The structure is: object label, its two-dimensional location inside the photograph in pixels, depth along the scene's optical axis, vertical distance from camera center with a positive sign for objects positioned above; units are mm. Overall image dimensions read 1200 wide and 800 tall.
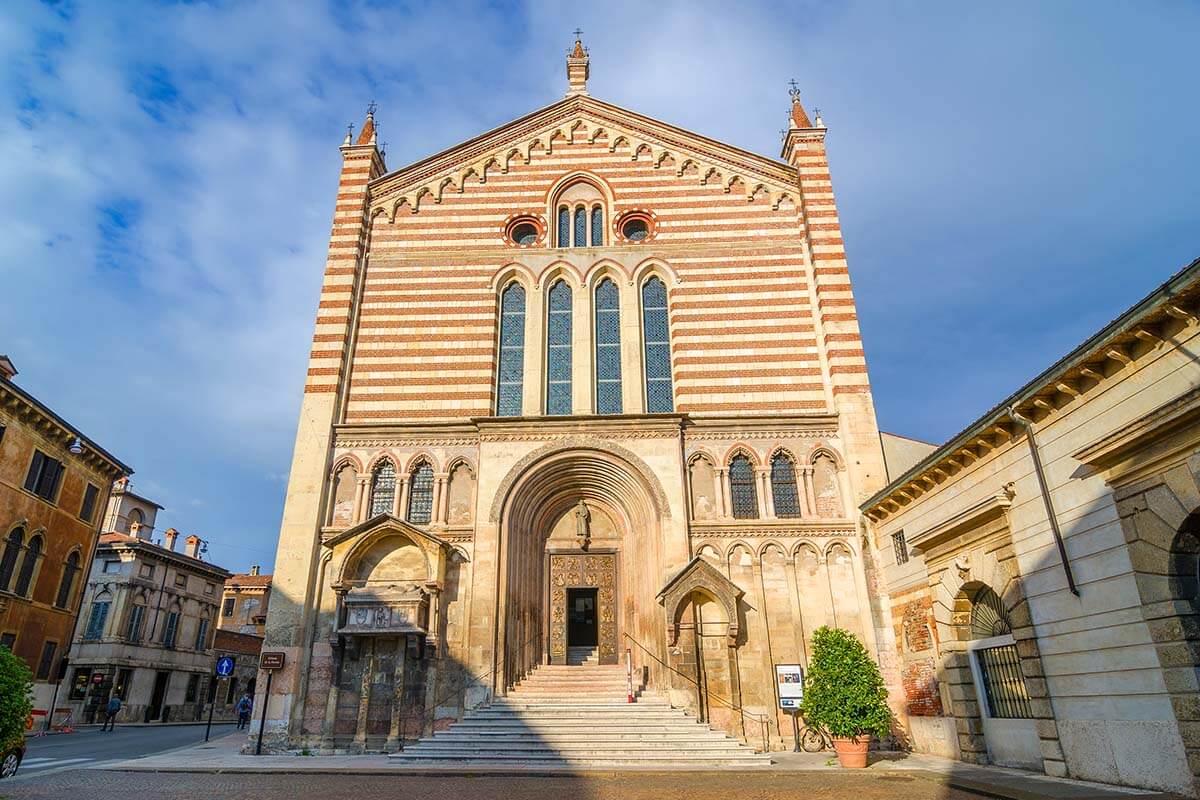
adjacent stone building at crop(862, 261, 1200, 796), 8844 +1660
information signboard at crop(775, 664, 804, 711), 15930 +54
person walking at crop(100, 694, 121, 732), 28141 -487
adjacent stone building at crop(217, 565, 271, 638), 52375 +6713
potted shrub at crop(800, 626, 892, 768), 13336 -149
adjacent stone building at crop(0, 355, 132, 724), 21828 +5534
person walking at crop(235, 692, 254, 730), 31150 -510
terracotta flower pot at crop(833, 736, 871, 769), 13156 -1103
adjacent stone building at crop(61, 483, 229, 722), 33406 +3119
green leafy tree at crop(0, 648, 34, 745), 8258 +40
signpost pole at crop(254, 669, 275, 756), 15641 -499
